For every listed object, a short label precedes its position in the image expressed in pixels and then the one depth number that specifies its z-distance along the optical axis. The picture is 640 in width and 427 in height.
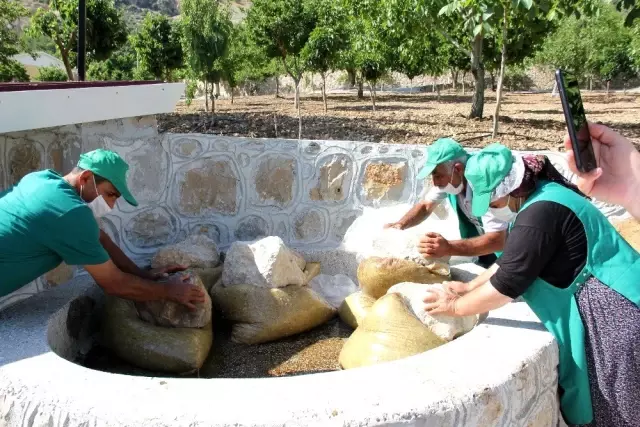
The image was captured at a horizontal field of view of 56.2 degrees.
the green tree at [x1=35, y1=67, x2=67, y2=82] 24.93
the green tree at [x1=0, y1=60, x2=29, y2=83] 15.92
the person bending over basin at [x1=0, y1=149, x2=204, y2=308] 2.31
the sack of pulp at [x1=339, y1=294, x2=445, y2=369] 2.55
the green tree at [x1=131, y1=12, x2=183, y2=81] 17.52
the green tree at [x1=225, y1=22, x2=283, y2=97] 16.31
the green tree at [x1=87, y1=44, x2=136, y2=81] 23.79
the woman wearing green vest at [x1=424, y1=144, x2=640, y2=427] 1.92
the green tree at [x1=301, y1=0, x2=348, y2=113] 14.96
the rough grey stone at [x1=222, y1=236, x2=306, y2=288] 3.27
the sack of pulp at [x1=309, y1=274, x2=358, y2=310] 3.76
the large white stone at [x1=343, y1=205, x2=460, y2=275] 3.32
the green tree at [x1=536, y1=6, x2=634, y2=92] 26.45
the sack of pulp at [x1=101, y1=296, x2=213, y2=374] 2.85
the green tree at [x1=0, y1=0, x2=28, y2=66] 15.51
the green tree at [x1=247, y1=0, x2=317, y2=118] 14.65
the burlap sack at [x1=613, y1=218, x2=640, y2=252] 3.37
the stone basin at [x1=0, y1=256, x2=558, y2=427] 1.68
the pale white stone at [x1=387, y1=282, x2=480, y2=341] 2.72
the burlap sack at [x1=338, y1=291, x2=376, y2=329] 3.28
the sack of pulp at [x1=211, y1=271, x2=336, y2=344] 3.21
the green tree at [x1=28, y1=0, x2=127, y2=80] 16.05
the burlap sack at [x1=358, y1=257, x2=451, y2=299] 3.25
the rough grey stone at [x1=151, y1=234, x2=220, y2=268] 3.49
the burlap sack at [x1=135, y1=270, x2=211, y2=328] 2.95
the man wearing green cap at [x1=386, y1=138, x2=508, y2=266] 2.83
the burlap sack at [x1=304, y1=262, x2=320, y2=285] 3.60
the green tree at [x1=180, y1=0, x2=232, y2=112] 12.77
